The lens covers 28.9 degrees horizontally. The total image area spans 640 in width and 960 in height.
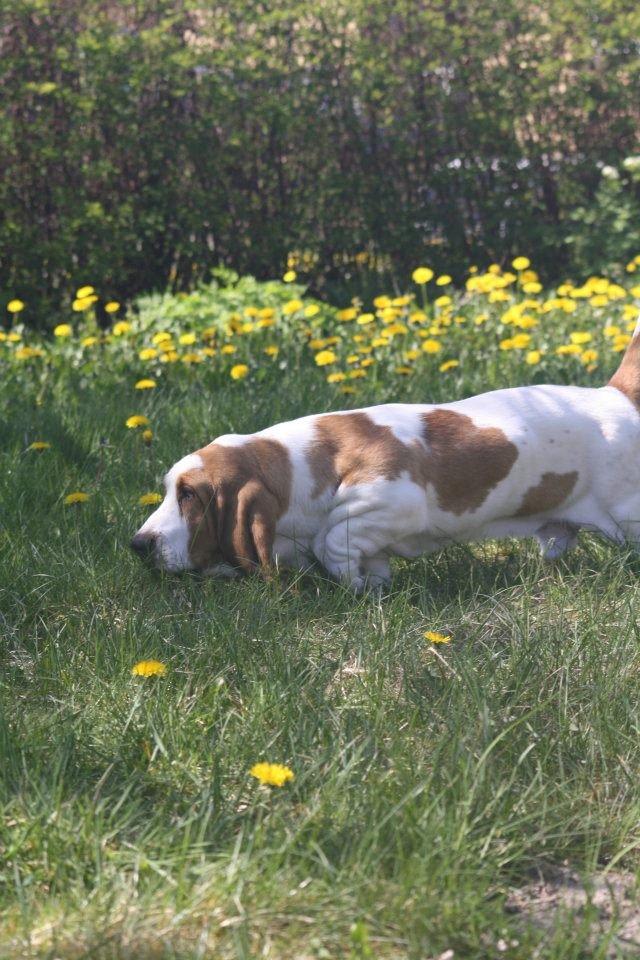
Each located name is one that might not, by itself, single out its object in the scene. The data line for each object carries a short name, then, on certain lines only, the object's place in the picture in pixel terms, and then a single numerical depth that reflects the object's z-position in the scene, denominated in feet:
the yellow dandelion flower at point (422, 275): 20.06
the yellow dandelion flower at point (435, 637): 9.92
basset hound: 11.68
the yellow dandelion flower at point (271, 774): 7.76
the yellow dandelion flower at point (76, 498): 13.30
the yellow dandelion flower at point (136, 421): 14.61
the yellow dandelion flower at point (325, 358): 17.17
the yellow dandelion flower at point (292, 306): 19.79
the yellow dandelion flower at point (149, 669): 9.41
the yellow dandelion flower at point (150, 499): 13.07
